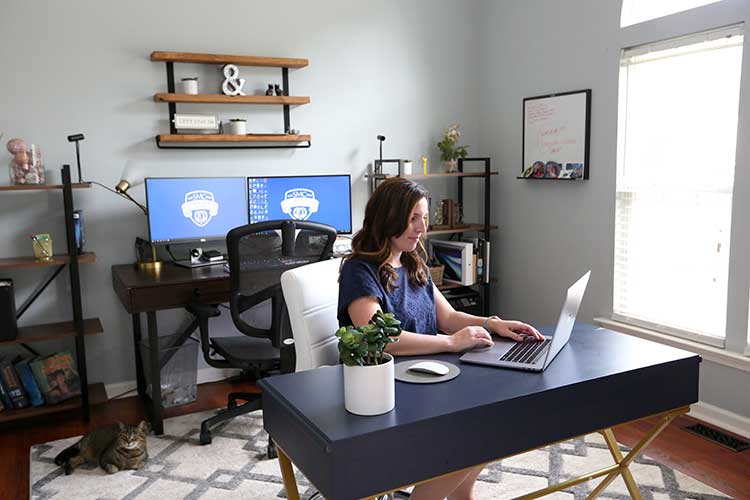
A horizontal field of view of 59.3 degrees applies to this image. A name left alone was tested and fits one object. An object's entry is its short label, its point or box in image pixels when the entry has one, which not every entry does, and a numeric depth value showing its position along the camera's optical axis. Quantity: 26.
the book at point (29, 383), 3.20
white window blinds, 2.98
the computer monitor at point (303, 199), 3.62
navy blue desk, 1.30
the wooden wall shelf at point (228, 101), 3.44
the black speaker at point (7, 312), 3.03
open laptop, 1.66
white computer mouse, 1.60
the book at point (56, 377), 3.22
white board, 3.64
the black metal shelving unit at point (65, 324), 3.06
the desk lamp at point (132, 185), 3.39
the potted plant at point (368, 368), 1.36
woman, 1.81
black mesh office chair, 2.82
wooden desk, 2.98
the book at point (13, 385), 3.15
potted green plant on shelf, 4.20
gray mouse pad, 1.57
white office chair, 1.93
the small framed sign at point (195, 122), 3.44
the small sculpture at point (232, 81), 3.59
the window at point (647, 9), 3.17
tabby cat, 2.68
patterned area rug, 2.48
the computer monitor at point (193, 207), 3.35
